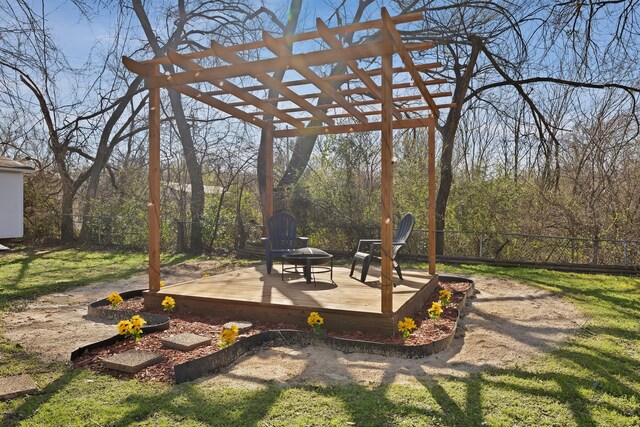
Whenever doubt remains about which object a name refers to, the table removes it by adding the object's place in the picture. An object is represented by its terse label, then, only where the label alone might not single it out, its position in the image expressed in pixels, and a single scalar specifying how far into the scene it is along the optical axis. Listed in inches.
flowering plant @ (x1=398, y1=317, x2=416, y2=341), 145.2
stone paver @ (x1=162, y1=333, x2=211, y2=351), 136.3
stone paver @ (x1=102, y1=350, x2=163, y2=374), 118.0
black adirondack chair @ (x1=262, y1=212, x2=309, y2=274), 257.0
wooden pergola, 145.3
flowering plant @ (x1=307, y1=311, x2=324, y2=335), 149.6
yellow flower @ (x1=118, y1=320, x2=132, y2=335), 138.3
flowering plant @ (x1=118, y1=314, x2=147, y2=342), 138.5
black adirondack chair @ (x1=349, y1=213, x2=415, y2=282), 211.3
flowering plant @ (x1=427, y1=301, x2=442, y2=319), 167.2
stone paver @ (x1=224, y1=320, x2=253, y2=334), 155.5
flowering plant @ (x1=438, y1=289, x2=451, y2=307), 192.5
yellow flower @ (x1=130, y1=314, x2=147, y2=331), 139.3
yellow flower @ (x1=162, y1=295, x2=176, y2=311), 177.9
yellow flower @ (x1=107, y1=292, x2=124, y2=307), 182.6
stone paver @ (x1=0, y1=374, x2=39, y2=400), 100.7
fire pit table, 201.4
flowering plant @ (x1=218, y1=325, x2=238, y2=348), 130.3
